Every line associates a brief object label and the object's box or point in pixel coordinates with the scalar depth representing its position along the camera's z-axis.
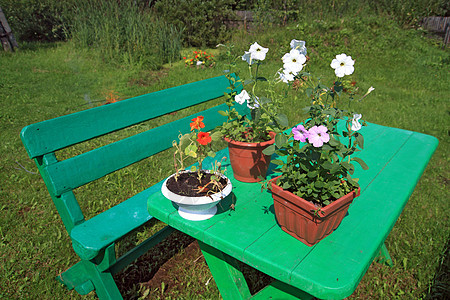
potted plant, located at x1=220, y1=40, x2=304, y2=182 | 1.47
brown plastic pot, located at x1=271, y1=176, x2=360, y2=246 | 1.09
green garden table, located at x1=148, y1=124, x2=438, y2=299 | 1.06
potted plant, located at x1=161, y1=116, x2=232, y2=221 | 1.25
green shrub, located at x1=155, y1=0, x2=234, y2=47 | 8.16
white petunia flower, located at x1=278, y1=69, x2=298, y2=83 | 1.22
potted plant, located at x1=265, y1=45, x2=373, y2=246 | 1.11
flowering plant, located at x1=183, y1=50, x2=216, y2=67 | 6.44
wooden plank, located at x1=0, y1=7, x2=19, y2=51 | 6.79
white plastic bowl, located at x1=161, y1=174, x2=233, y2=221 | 1.23
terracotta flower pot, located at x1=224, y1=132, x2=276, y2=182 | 1.49
